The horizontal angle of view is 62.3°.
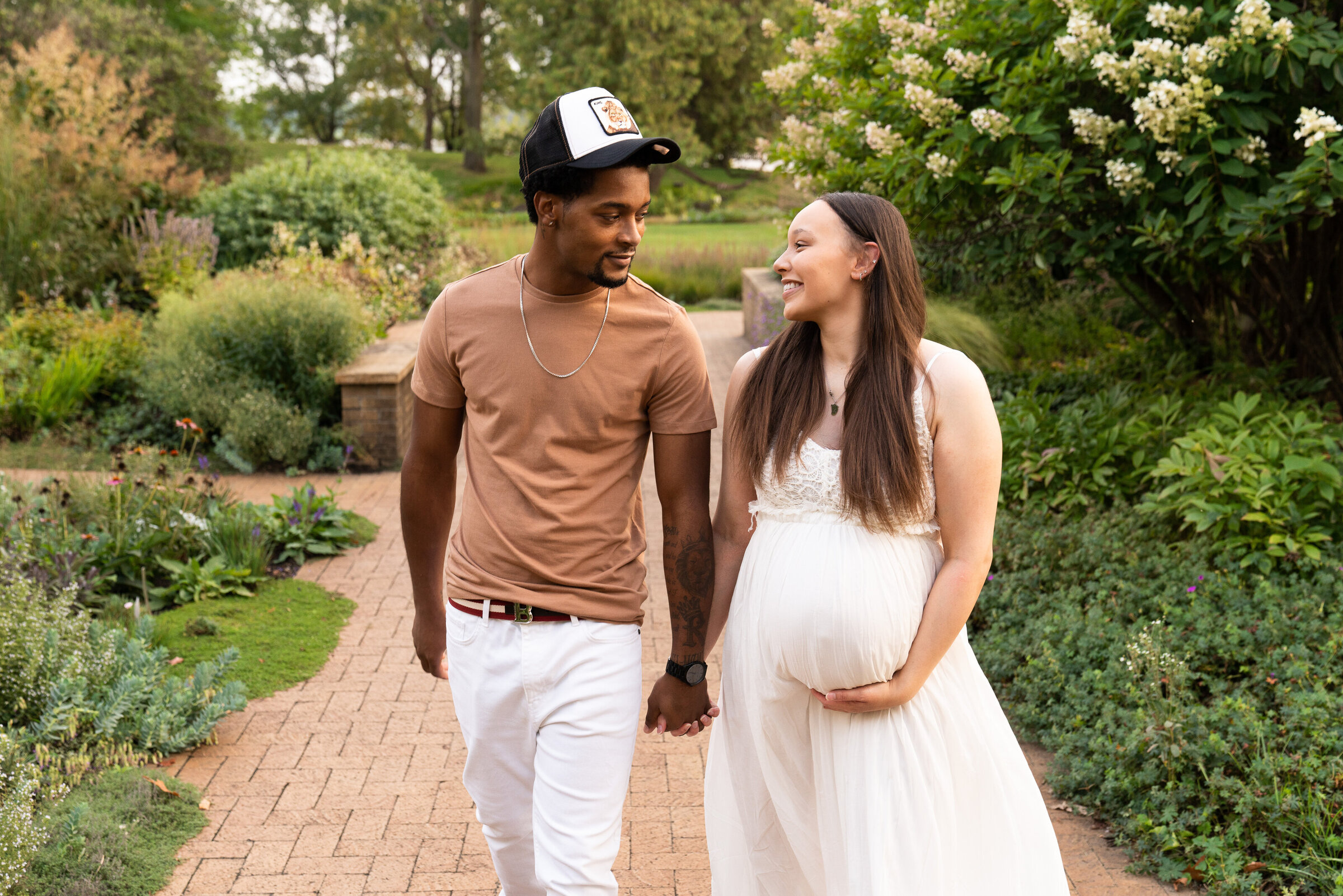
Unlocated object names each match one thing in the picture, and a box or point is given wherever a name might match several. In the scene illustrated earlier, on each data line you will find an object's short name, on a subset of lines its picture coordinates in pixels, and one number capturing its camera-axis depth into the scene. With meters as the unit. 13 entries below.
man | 2.21
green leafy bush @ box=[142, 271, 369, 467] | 8.00
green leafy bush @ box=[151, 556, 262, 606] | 5.48
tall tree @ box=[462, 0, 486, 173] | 42.19
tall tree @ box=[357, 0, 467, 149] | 44.88
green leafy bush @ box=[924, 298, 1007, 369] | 8.07
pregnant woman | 2.21
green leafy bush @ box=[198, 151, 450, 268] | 12.23
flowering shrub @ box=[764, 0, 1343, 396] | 4.75
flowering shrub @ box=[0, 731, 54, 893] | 2.78
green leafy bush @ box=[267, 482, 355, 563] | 6.25
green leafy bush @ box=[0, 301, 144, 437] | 8.34
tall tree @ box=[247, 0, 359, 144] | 49.28
